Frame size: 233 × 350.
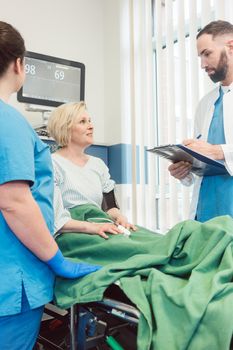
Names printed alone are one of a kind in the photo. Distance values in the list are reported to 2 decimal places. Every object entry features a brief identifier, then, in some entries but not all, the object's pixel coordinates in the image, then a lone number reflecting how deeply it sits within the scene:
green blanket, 0.77
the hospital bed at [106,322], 0.94
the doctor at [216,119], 1.70
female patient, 1.63
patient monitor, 2.16
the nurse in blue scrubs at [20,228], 0.95
